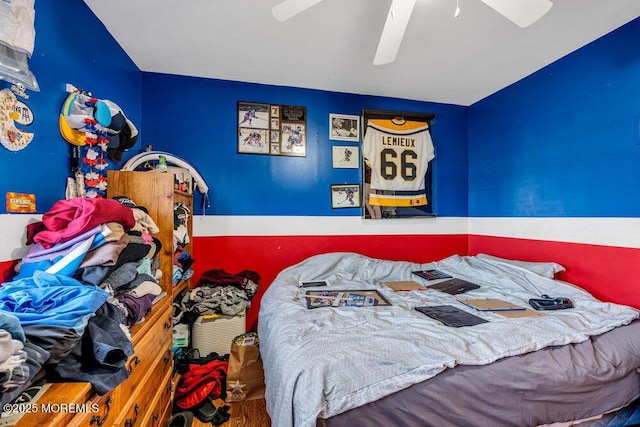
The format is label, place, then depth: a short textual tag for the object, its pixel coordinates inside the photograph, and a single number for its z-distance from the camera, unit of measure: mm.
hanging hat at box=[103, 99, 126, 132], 1611
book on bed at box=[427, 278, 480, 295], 2188
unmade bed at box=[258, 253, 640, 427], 1119
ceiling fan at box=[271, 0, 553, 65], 1277
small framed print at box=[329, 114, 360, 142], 2910
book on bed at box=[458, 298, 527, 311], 1803
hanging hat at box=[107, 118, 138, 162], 1830
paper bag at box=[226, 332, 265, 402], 1944
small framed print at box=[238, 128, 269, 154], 2703
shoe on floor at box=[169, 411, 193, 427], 1711
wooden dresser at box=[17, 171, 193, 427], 720
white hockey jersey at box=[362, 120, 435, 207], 2988
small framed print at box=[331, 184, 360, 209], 2918
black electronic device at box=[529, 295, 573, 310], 1804
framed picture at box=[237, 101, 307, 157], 2709
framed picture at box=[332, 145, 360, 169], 2922
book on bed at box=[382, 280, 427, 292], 2242
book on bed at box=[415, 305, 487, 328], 1579
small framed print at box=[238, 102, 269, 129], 2701
